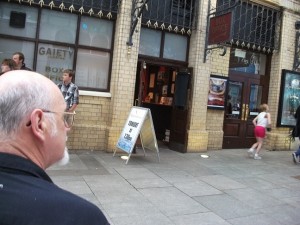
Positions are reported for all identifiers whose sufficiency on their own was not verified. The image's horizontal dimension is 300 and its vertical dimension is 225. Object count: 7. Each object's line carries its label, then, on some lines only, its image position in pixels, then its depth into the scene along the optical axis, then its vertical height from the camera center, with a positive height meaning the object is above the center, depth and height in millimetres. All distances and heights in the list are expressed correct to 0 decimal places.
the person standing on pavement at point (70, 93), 5474 +101
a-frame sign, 5561 -601
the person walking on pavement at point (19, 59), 4692 +609
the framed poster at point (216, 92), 7273 +506
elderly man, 813 -213
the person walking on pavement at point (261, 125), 6754 -285
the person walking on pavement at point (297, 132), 6710 -396
